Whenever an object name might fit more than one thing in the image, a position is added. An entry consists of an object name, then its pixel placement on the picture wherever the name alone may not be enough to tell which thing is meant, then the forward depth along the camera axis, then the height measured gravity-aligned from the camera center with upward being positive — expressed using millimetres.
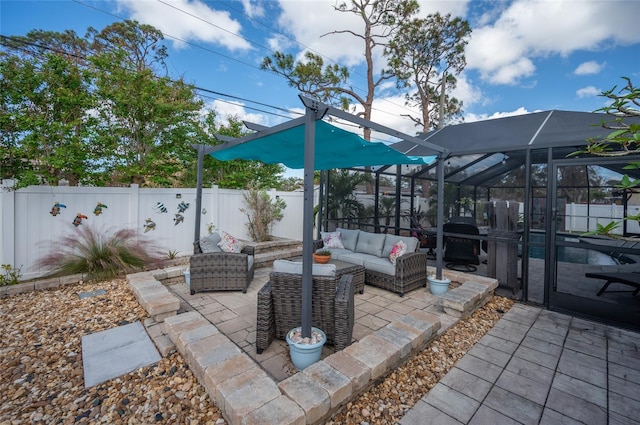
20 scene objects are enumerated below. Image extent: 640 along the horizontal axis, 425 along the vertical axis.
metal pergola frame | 2410 +296
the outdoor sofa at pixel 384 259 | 4328 -833
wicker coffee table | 4227 -943
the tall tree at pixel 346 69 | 10125 +5356
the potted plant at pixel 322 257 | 4258 -723
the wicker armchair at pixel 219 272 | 4125 -943
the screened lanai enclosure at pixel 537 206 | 3912 +128
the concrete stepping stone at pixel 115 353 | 2419 -1408
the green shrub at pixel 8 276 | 4188 -1067
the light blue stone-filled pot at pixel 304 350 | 2396 -1212
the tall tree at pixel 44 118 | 4309 +1477
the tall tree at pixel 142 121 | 5566 +1891
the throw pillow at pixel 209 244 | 4427 -577
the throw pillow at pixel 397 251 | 4527 -665
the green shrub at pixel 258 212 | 7590 -86
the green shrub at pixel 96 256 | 4613 -843
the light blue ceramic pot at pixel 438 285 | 4402 -1181
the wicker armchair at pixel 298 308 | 2682 -981
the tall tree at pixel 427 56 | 10312 +6045
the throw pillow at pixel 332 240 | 5660 -629
